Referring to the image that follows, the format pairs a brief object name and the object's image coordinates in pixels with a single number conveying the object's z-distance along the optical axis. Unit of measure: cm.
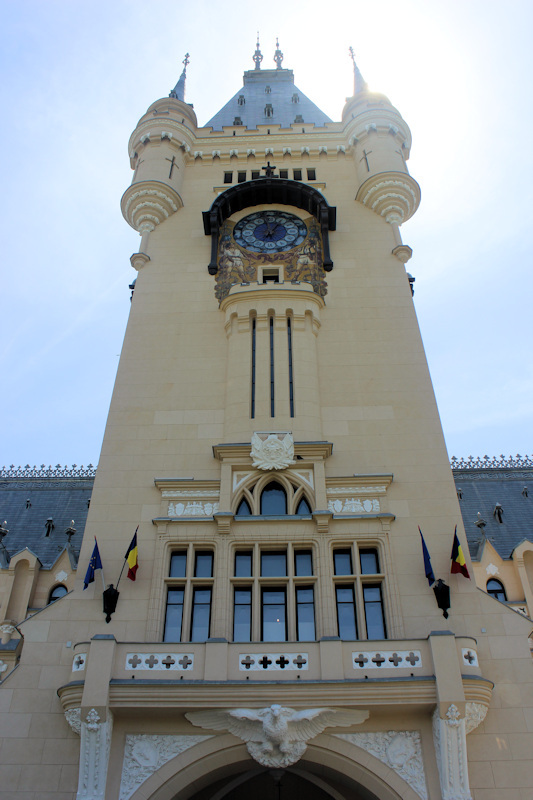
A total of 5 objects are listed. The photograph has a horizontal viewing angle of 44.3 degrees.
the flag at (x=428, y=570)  1714
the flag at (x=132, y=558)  1741
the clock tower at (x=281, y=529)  1491
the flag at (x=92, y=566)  1747
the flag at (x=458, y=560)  1738
